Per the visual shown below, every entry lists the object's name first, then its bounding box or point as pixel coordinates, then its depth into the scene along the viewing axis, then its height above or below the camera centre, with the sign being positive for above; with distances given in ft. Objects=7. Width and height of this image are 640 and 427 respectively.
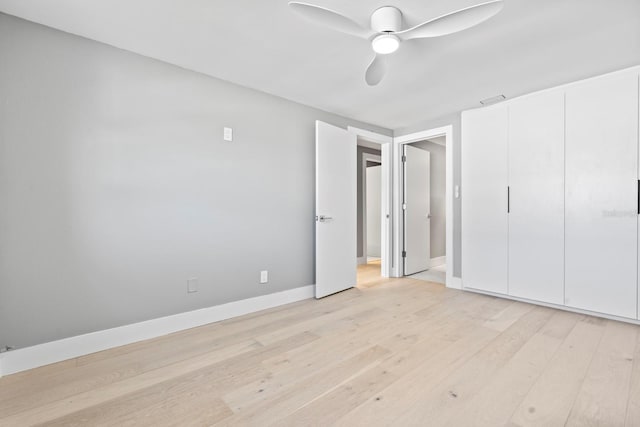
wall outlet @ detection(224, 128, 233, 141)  9.07 +2.44
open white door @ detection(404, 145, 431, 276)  14.84 +0.01
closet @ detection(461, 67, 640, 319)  8.48 +0.44
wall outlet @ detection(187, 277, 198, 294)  8.35 -2.11
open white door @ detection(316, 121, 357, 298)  11.03 +0.07
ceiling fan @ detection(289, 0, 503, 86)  5.06 +3.55
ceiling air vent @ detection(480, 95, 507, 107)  10.48 +4.05
